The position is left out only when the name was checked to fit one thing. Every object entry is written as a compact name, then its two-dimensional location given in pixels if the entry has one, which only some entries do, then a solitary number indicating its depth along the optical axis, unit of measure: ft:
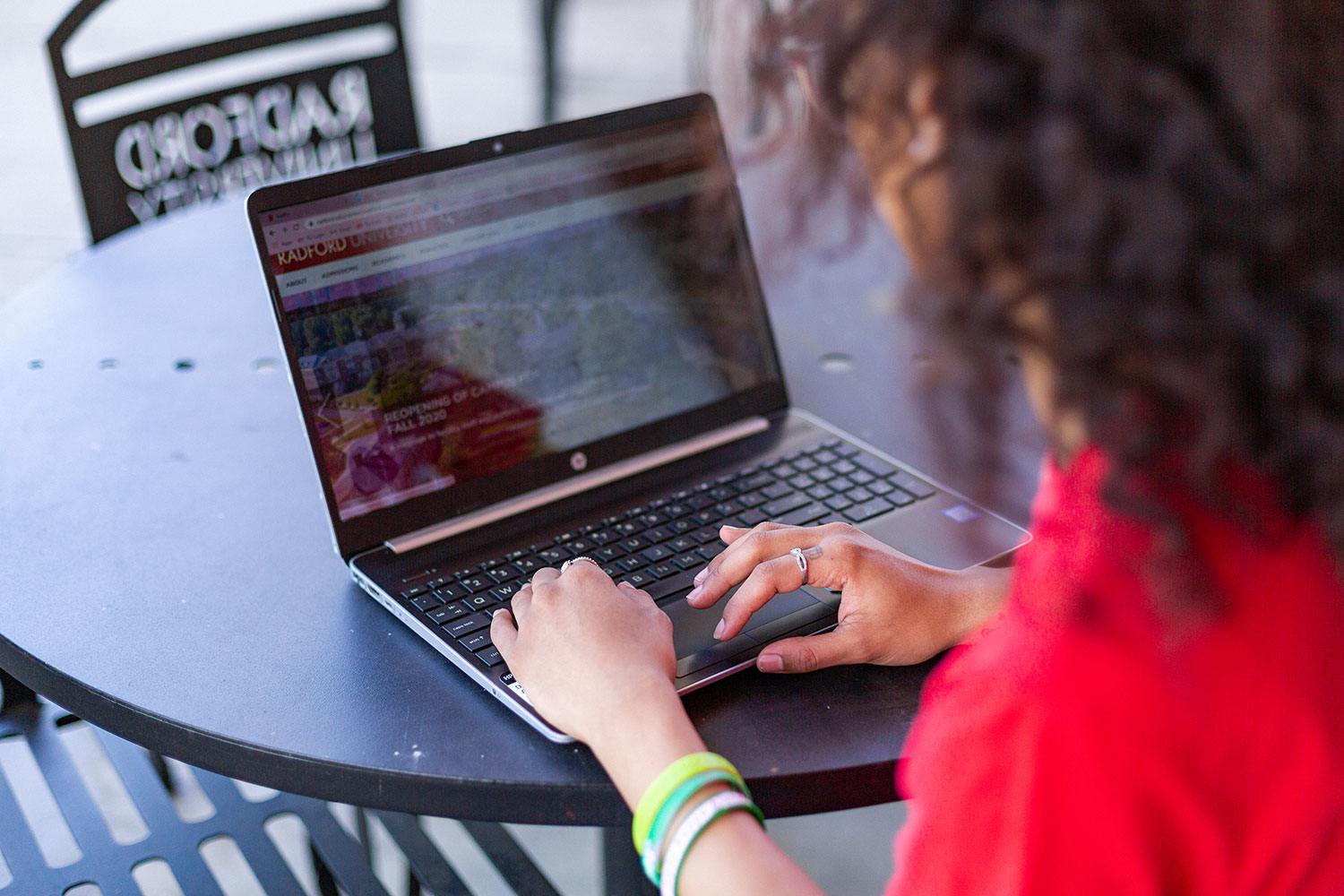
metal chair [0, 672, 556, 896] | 3.60
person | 1.64
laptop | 3.05
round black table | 2.48
